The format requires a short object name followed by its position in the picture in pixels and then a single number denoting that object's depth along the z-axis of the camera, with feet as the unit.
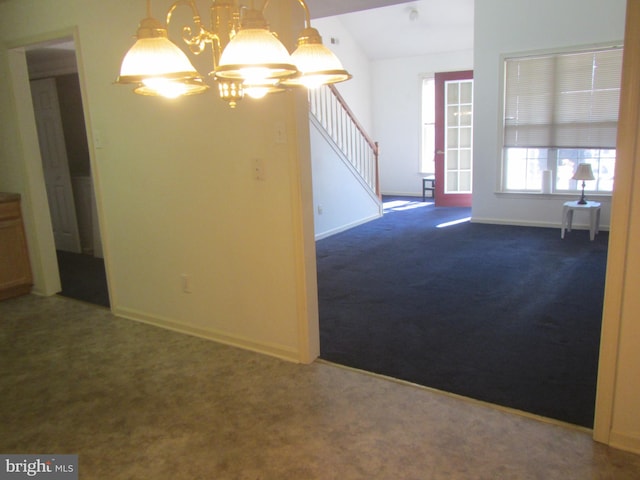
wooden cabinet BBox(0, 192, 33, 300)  13.89
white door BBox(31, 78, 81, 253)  18.57
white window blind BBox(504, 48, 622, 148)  19.13
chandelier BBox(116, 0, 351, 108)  3.98
